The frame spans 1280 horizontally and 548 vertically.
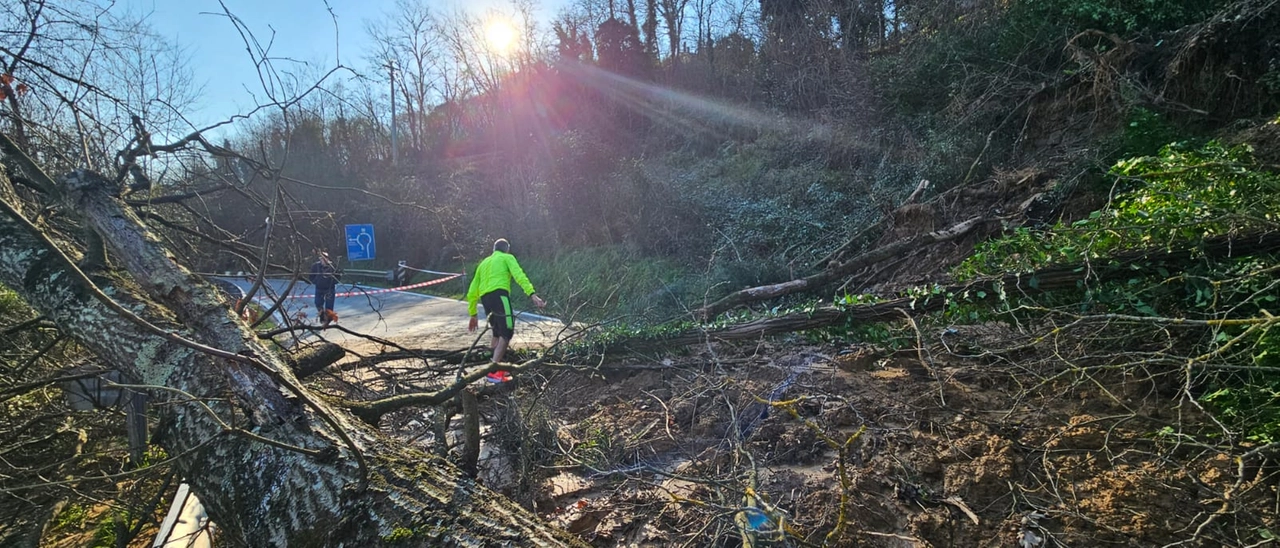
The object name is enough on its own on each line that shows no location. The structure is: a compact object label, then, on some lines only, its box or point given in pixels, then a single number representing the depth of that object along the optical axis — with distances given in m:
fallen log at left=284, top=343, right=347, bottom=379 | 3.36
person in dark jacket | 7.85
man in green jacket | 6.33
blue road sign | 12.42
